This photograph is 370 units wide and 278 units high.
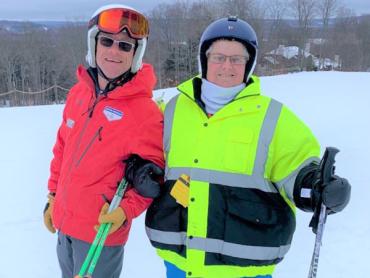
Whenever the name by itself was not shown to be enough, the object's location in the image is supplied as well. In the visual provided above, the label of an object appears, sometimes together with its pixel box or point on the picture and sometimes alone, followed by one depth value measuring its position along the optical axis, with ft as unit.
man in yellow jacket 6.35
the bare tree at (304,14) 143.84
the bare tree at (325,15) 150.10
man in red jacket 7.47
